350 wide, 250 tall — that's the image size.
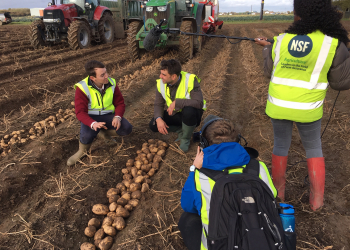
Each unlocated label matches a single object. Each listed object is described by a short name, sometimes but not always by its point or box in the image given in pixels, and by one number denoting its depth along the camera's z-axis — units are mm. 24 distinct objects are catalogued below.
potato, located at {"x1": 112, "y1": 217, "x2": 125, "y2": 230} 2162
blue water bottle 1499
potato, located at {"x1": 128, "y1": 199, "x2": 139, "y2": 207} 2414
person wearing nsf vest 1784
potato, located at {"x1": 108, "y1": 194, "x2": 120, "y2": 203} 2456
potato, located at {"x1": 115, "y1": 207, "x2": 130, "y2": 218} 2265
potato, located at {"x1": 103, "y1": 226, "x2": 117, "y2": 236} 2102
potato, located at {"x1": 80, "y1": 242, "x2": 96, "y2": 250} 1963
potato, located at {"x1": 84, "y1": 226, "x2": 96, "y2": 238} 2117
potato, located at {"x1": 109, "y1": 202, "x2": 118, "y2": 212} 2330
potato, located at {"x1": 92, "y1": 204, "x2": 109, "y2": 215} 2312
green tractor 7750
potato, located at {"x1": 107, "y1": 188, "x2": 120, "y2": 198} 2527
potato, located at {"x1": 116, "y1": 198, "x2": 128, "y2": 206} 2406
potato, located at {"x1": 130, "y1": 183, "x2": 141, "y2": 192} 2578
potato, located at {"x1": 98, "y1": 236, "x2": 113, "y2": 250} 1986
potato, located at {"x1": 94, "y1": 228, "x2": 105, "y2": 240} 2078
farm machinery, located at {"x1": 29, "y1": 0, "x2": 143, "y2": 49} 9352
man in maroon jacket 2873
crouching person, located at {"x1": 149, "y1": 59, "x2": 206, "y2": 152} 3040
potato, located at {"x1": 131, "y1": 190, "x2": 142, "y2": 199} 2496
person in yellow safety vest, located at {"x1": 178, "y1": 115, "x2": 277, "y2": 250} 1472
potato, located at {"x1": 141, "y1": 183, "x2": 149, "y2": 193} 2584
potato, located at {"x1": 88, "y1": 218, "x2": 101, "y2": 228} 2182
